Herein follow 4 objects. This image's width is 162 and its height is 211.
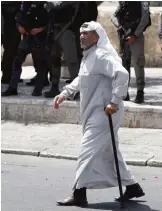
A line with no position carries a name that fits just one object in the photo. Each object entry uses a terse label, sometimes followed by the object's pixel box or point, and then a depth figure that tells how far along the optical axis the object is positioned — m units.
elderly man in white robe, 7.63
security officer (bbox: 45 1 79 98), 12.12
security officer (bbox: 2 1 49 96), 12.33
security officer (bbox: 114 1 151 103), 11.34
